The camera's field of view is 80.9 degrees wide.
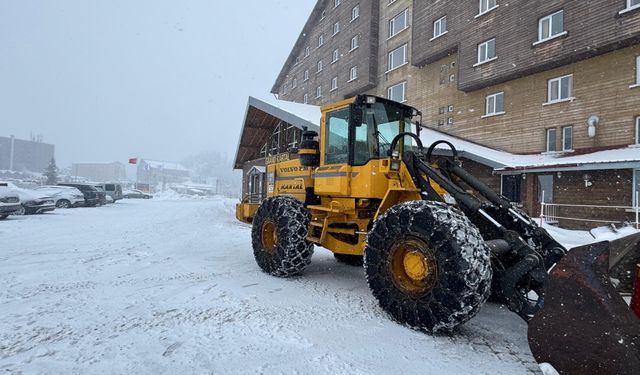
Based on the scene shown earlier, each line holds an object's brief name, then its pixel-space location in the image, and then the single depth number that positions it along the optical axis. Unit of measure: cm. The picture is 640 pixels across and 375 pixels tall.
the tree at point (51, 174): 6197
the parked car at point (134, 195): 4809
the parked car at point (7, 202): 1392
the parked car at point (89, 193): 2339
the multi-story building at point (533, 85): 1323
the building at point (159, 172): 10469
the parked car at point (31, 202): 1616
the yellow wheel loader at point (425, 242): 256
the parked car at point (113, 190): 3006
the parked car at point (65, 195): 2111
